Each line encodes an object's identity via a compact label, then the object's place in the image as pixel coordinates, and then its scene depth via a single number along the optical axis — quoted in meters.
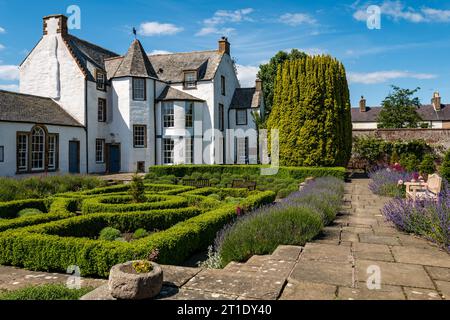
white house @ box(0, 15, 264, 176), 23.83
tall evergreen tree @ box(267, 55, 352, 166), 23.00
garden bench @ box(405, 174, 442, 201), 9.76
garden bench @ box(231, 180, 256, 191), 16.43
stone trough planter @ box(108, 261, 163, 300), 4.05
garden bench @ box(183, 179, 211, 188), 18.97
